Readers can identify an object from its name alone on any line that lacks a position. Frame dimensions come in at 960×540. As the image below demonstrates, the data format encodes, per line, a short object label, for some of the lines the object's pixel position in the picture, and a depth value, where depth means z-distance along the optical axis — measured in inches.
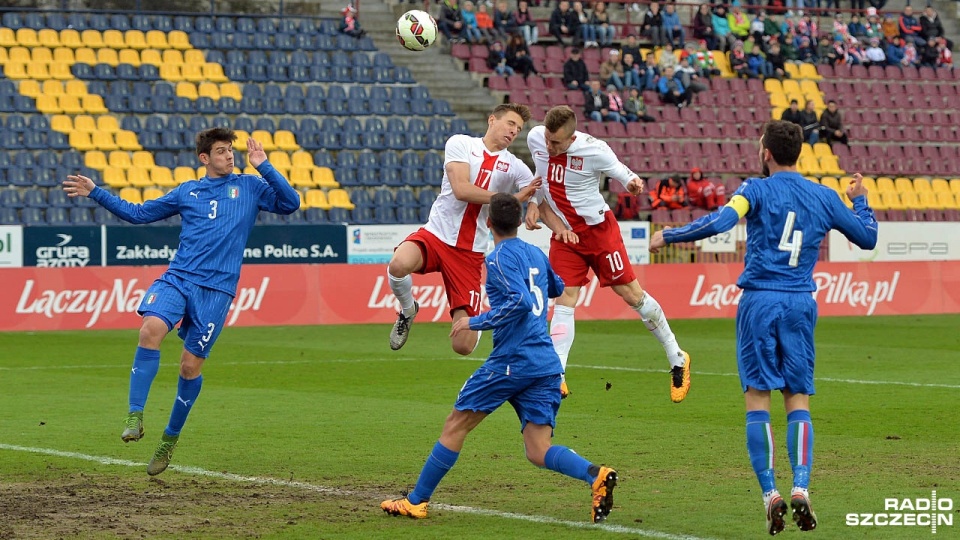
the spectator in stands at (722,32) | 1494.7
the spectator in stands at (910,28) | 1573.6
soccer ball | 613.3
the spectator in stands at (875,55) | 1542.8
